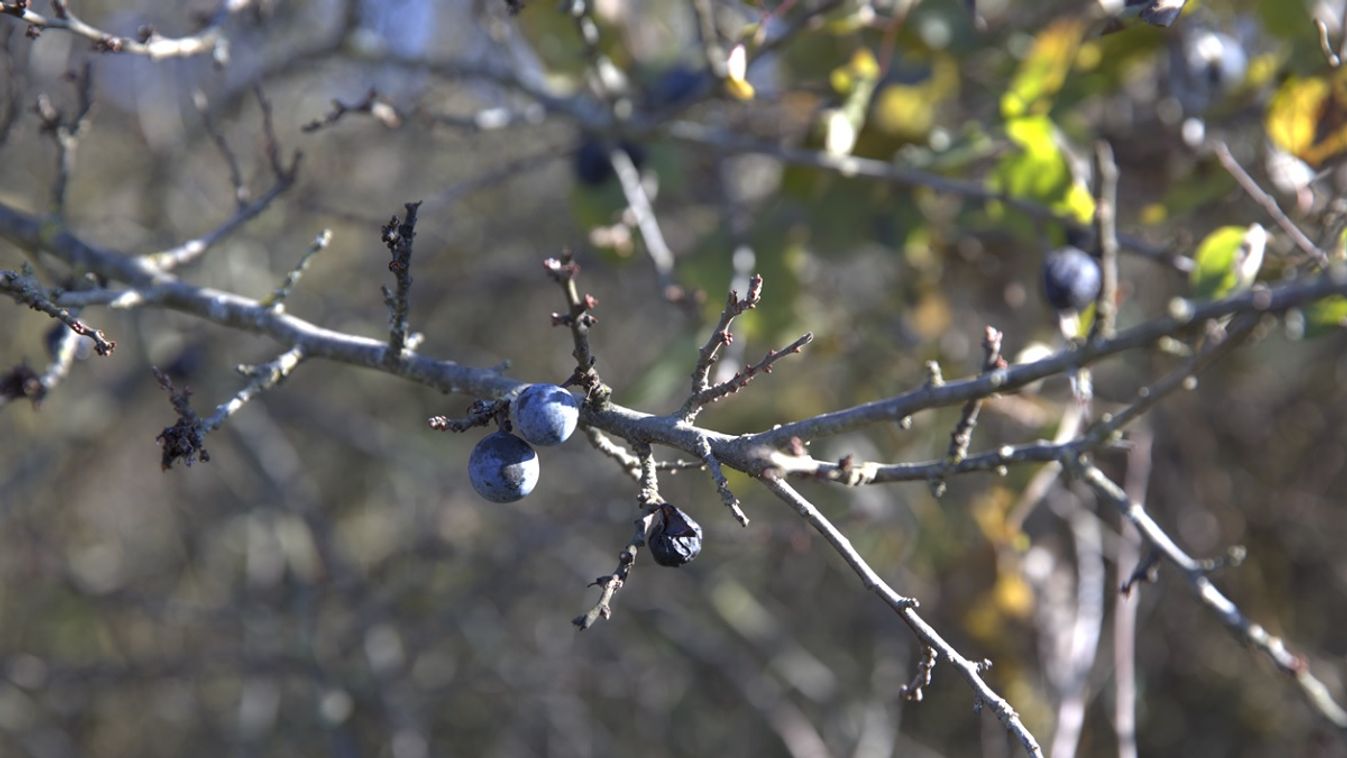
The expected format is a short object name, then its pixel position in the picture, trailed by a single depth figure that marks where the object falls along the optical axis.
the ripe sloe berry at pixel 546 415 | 0.83
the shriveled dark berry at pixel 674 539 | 0.84
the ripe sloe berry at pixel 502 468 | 0.84
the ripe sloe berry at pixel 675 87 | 1.08
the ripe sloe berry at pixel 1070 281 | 0.93
